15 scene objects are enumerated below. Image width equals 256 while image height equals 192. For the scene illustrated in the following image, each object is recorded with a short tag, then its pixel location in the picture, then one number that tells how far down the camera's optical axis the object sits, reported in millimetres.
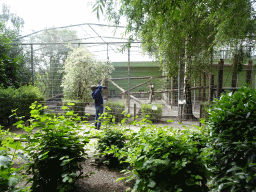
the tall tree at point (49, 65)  9227
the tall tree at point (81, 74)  8695
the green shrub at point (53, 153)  2086
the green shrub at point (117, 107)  7659
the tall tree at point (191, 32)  3920
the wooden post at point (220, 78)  6910
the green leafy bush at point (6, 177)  1183
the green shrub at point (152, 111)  7742
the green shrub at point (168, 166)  1646
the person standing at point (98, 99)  6832
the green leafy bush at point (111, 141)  3391
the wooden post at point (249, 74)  7419
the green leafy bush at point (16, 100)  7016
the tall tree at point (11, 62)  8133
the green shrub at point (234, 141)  1718
